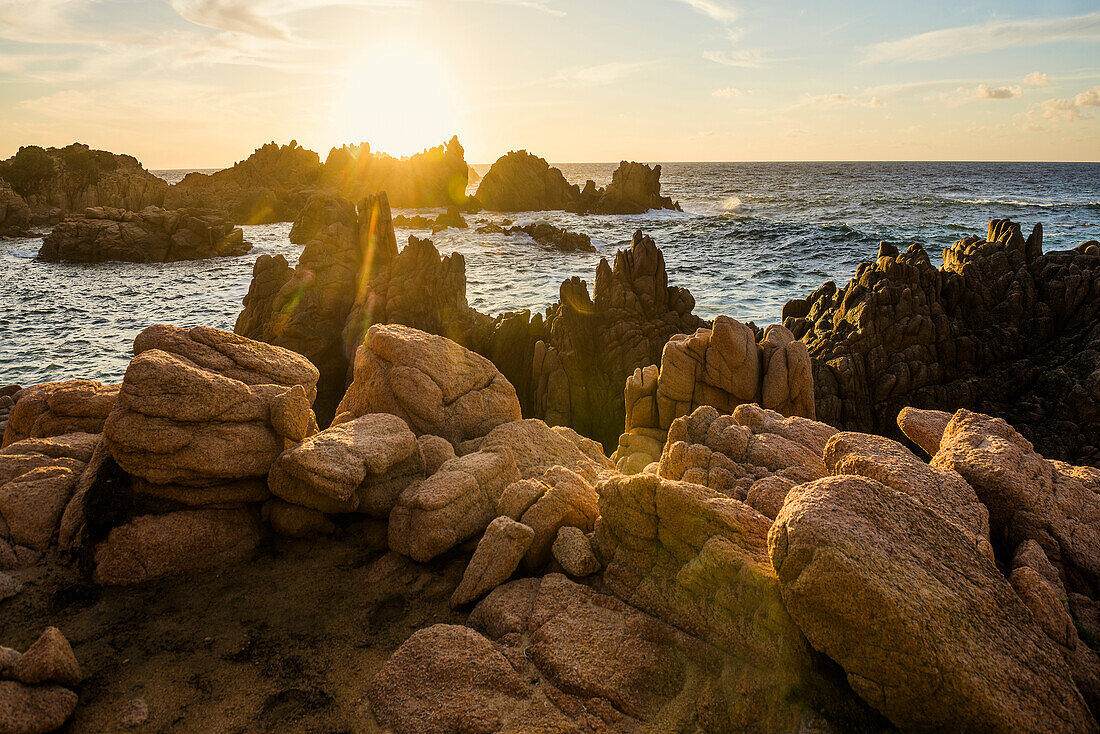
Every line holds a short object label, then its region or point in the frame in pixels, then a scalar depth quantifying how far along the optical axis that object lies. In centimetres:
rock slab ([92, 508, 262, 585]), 640
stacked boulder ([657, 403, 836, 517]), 648
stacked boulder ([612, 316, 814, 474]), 1244
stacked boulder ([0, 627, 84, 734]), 423
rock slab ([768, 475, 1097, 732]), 367
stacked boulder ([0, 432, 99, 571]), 658
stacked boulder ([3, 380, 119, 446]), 875
